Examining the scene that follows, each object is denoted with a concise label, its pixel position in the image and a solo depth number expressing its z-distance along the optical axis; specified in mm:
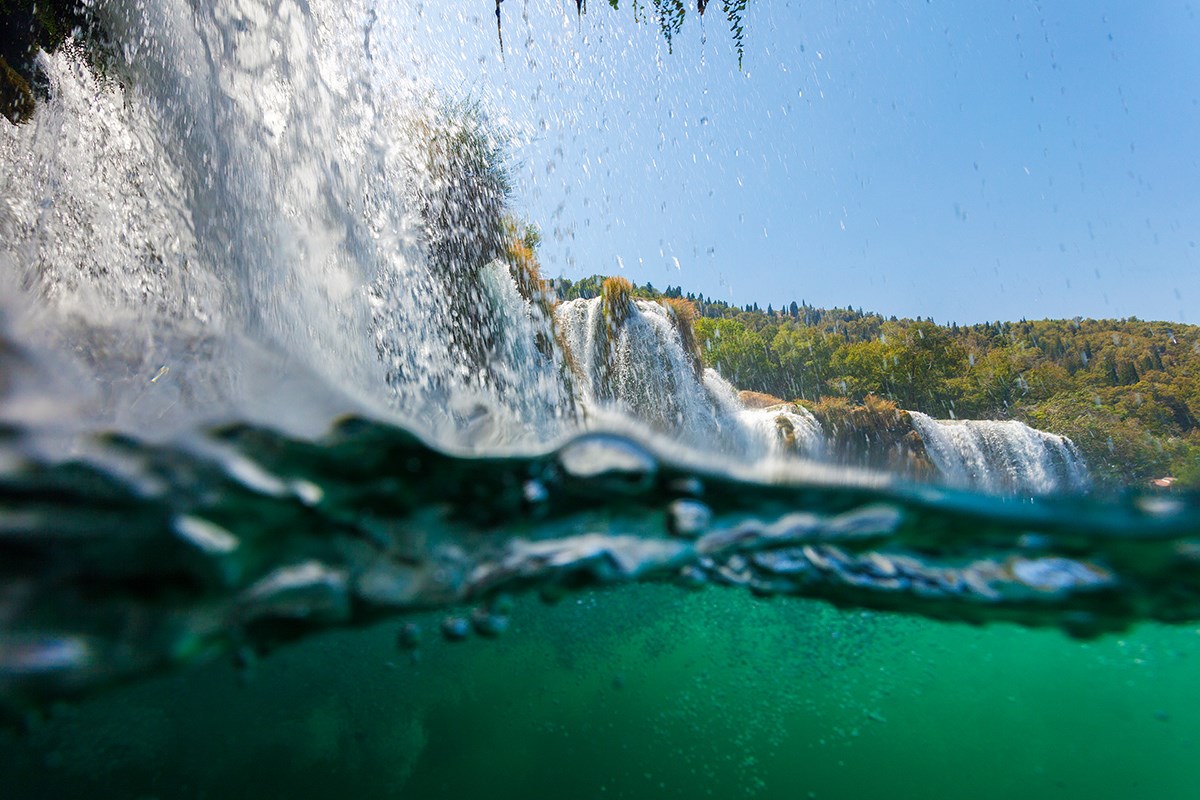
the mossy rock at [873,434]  18422
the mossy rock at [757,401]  18844
